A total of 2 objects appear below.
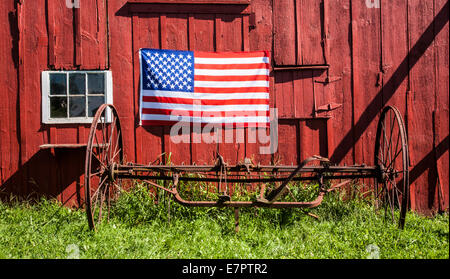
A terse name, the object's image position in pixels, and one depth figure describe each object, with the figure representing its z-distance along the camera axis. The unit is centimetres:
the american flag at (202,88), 479
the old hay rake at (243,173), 321
